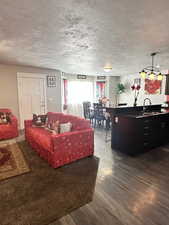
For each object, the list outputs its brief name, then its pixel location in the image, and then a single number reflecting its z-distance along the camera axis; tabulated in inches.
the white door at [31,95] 208.8
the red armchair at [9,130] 164.6
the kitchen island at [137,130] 122.9
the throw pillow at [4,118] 174.8
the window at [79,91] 298.4
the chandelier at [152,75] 134.3
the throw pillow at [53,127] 122.7
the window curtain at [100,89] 326.8
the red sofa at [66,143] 101.7
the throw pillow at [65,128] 117.3
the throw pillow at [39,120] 154.1
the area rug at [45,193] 64.6
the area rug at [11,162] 98.1
